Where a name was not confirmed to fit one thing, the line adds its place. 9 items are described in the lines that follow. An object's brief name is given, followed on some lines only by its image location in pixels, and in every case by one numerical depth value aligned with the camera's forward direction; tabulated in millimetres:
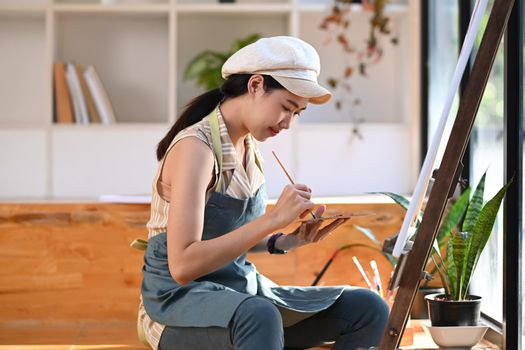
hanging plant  6002
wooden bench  4820
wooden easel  2526
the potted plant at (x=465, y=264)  3747
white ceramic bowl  3709
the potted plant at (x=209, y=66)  5953
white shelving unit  5959
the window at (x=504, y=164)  3968
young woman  2808
